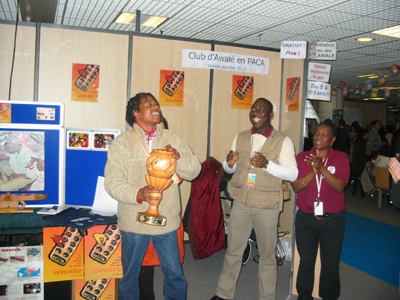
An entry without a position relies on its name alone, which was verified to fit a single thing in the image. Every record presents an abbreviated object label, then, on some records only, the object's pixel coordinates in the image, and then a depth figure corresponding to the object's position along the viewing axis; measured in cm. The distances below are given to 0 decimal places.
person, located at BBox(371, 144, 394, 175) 591
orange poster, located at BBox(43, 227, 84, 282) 223
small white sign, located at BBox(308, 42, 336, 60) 294
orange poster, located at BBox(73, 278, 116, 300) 234
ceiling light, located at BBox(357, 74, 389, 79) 950
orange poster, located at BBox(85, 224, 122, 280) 229
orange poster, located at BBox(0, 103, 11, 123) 242
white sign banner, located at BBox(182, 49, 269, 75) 366
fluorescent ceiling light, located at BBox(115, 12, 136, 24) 477
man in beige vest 240
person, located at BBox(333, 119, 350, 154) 736
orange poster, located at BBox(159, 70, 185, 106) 359
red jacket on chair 310
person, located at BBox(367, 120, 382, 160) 766
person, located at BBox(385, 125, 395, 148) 848
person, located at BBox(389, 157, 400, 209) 183
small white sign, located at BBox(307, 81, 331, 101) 300
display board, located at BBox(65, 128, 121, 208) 263
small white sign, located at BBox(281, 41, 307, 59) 305
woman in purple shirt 236
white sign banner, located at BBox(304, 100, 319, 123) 299
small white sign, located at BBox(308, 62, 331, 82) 312
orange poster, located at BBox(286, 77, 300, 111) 378
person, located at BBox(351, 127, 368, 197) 703
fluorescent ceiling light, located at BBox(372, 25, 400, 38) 504
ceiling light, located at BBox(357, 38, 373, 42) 570
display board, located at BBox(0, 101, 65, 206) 241
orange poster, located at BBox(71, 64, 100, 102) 324
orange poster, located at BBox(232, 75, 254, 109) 387
